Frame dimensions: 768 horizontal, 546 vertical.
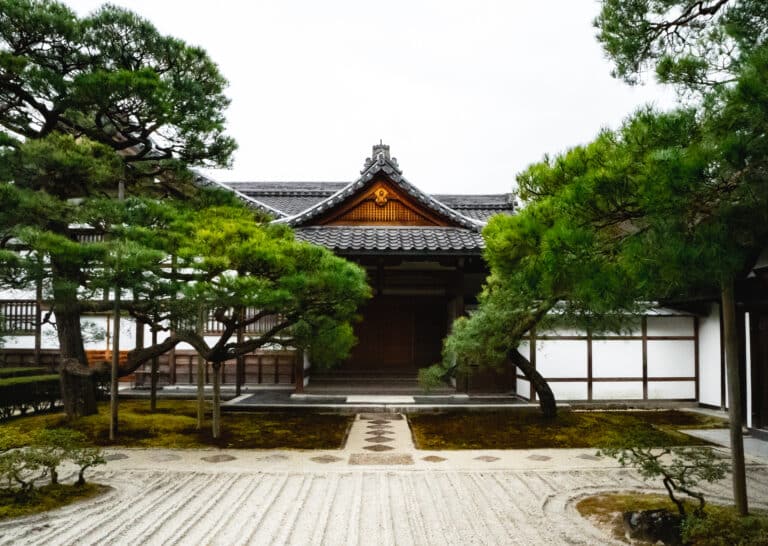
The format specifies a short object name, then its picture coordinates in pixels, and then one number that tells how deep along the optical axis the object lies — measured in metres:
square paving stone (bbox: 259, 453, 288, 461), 8.09
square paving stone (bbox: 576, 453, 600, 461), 8.12
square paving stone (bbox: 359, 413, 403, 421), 11.58
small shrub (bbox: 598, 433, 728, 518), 5.06
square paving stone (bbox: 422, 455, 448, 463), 8.02
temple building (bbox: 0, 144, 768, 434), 12.91
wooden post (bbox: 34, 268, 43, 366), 15.17
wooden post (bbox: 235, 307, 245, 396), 13.71
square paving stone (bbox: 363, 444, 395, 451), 8.80
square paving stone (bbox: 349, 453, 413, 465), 7.95
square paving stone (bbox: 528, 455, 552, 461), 8.13
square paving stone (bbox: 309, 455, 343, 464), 7.99
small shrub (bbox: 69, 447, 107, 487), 6.29
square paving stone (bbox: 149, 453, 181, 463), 7.93
